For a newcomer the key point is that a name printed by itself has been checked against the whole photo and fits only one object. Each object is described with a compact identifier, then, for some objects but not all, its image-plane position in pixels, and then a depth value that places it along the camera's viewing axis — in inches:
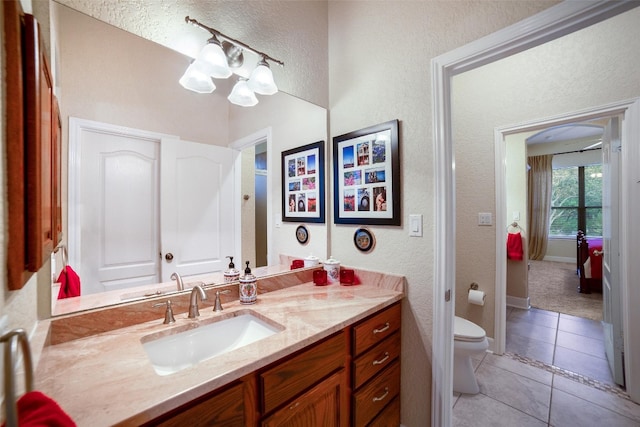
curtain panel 232.4
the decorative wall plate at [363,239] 65.3
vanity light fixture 49.1
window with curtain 216.4
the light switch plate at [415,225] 56.8
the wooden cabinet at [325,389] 29.6
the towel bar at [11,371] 14.5
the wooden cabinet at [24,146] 23.5
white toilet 71.9
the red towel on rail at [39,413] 16.8
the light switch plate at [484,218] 96.7
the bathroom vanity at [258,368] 25.9
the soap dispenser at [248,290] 52.0
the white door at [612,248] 73.4
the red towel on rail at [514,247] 132.4
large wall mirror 39.2
